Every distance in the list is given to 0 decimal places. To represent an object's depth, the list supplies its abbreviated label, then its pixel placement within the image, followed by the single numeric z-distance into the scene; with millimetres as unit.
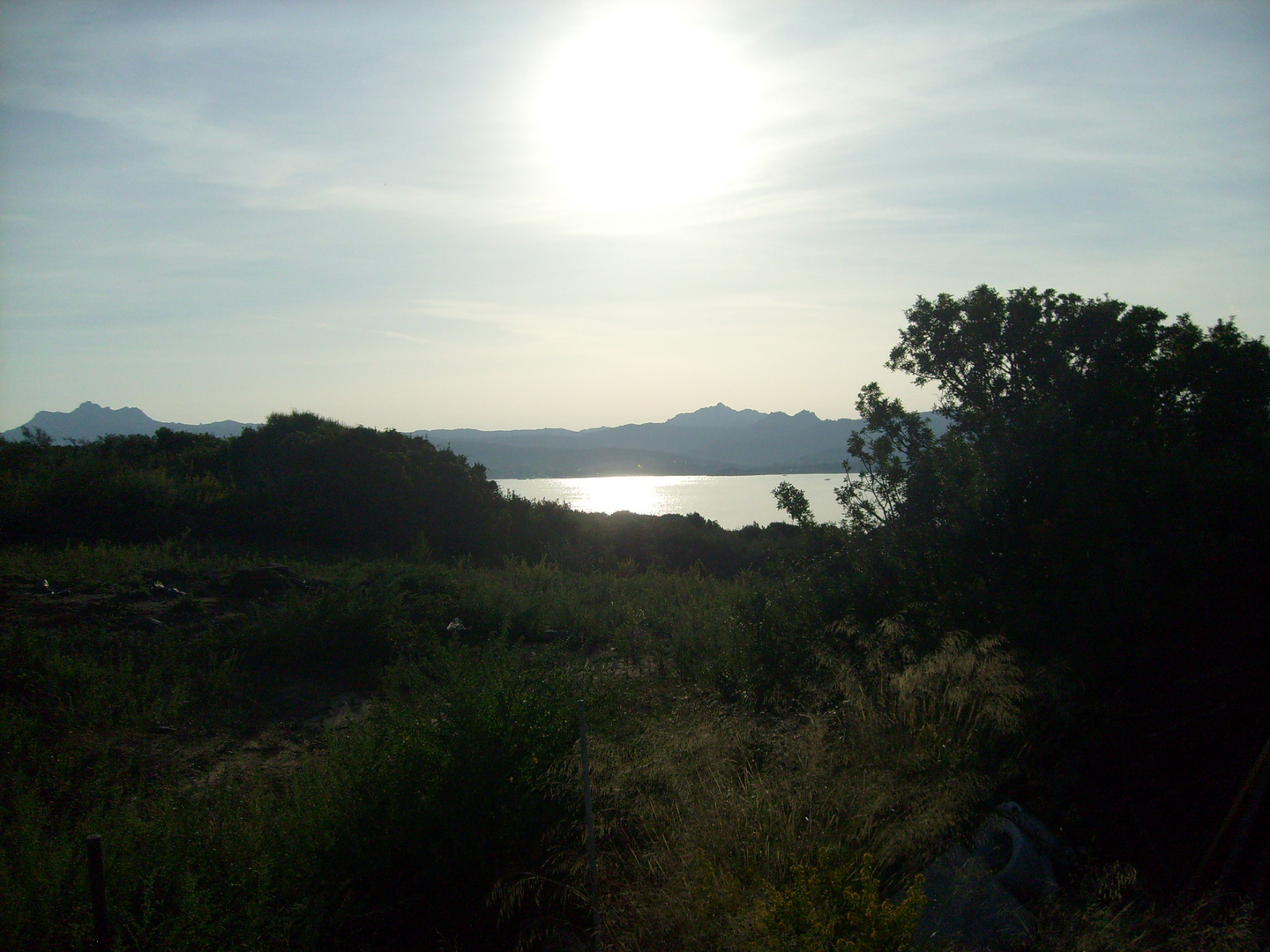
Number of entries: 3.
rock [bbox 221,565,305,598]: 10056
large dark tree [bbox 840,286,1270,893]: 4398
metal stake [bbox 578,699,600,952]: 3596
